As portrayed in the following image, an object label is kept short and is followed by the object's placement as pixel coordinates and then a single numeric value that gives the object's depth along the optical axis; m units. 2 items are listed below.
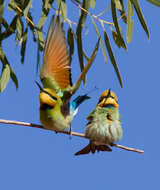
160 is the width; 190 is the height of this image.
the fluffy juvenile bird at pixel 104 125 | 5.68
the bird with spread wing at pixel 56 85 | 5.31
